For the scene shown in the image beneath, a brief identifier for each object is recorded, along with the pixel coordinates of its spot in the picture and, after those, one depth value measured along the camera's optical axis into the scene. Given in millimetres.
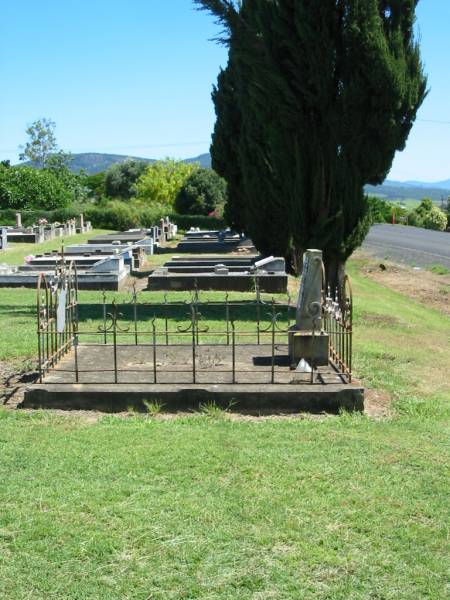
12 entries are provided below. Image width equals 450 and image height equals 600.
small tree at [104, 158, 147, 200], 75312
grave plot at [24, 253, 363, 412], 6895
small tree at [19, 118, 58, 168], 83812
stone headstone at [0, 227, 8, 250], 31578
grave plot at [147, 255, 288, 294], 16438
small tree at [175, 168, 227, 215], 46812
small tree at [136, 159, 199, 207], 64000
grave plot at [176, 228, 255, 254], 27484
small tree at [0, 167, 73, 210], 55812
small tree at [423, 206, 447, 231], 52312
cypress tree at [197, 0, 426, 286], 11898
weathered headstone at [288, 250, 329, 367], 7902
